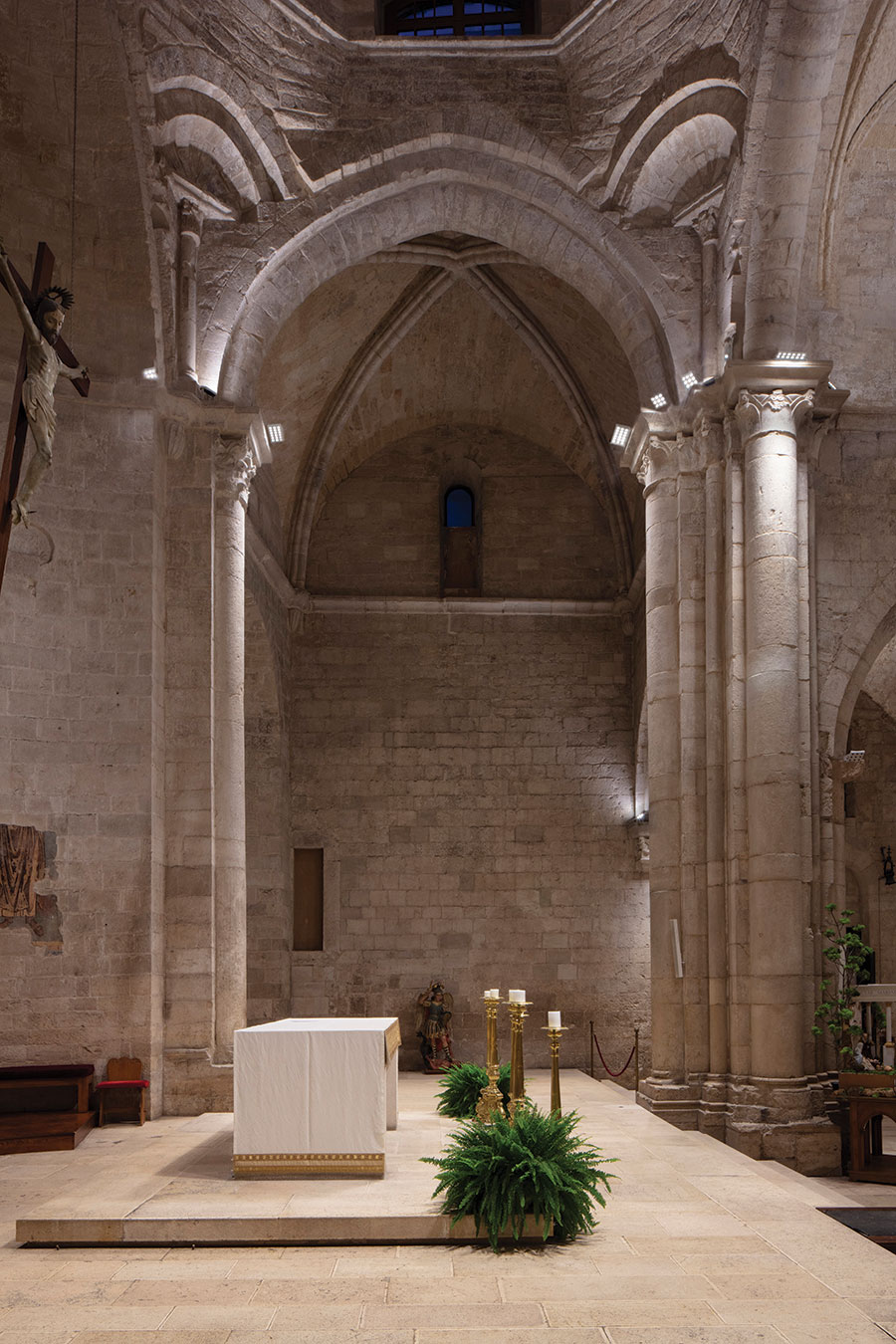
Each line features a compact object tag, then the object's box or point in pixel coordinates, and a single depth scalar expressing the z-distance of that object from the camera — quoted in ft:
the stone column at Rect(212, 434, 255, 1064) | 37.37
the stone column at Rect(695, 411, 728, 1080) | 35.53
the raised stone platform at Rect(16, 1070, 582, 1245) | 20.94
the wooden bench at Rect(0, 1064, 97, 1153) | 31.32
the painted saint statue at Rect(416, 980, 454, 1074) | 54.24
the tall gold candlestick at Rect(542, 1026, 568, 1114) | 24.48
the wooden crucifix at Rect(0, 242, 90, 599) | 23.26
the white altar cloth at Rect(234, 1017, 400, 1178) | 23.71
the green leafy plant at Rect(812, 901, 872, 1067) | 33.78
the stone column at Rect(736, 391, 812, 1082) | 33.71
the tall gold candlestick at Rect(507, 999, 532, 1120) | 25.22
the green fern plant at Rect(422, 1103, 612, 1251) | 20.44
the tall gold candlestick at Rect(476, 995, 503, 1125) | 26.16
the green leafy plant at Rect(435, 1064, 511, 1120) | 31.99
